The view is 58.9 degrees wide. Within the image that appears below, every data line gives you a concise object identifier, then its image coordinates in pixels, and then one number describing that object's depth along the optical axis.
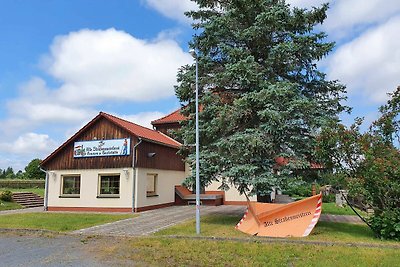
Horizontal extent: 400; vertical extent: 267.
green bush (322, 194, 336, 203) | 25.92
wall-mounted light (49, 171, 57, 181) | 22.03
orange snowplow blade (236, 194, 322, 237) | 11.45
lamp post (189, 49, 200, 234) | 12.45
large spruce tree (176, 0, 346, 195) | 13.12
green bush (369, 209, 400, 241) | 10.61
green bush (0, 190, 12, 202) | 25.33
